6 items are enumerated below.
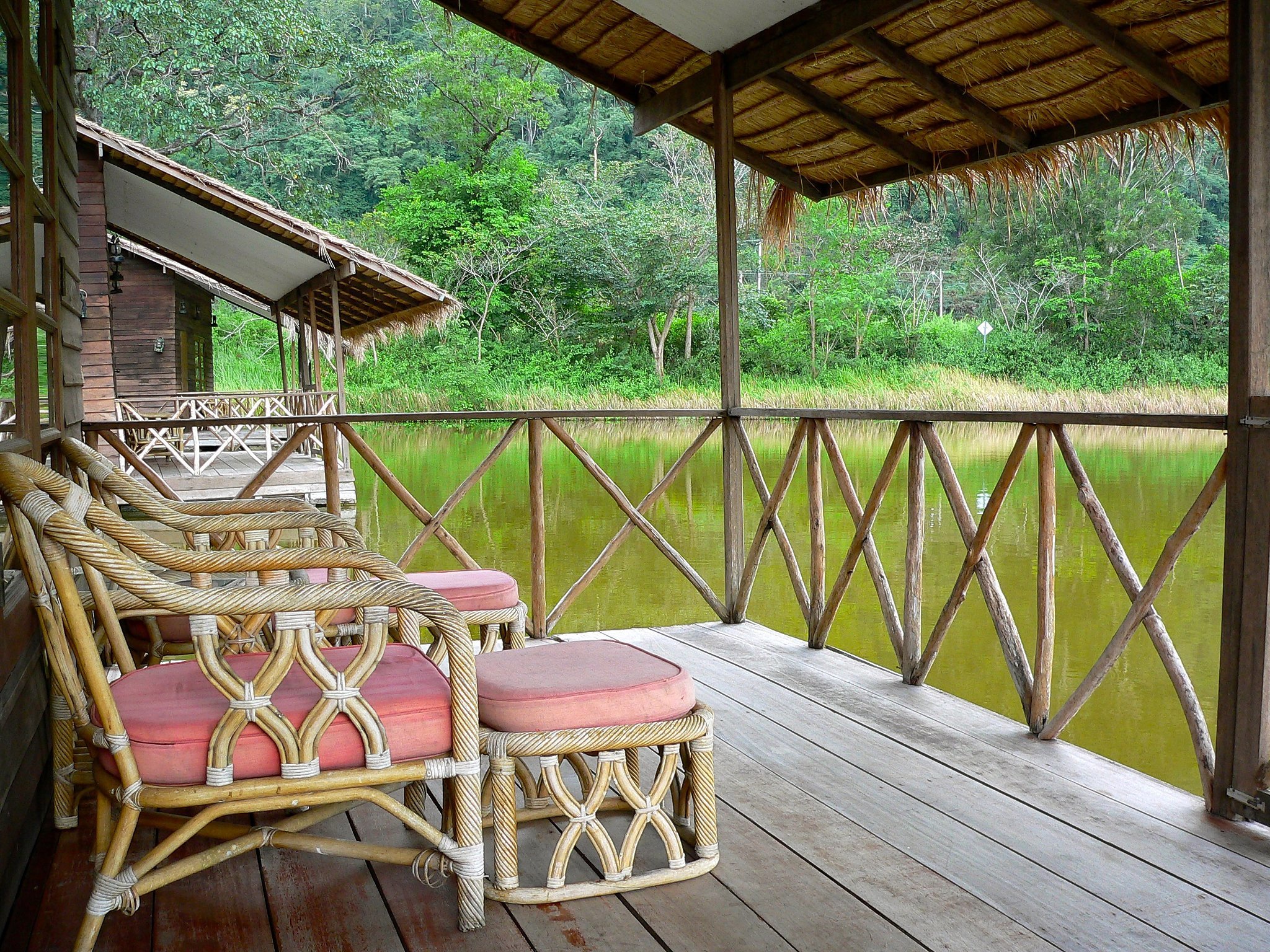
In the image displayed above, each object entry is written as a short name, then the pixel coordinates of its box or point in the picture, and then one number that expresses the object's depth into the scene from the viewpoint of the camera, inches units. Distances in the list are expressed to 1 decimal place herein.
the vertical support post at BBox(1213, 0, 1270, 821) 84.0
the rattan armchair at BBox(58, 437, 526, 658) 89.7
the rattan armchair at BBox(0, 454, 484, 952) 61.7
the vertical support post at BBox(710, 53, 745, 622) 156.9
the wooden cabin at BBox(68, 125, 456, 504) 336.8
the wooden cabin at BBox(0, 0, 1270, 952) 71.4
